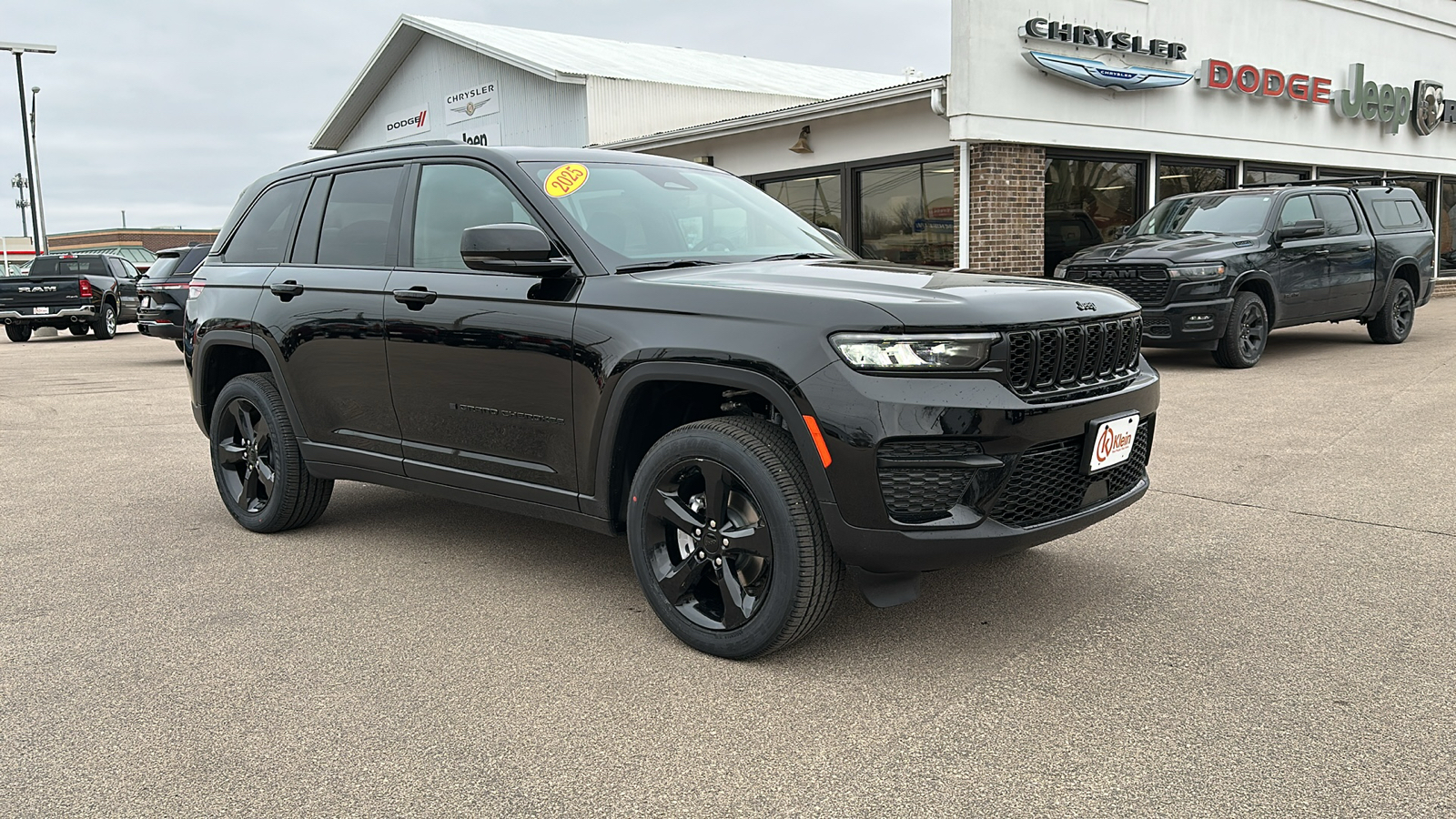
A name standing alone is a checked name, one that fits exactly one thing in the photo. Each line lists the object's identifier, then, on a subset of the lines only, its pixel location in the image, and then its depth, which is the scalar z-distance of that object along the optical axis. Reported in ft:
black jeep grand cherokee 10.93
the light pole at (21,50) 101.81
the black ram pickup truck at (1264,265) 35.68
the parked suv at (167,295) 49.78
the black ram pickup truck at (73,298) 72.13
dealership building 48.60
